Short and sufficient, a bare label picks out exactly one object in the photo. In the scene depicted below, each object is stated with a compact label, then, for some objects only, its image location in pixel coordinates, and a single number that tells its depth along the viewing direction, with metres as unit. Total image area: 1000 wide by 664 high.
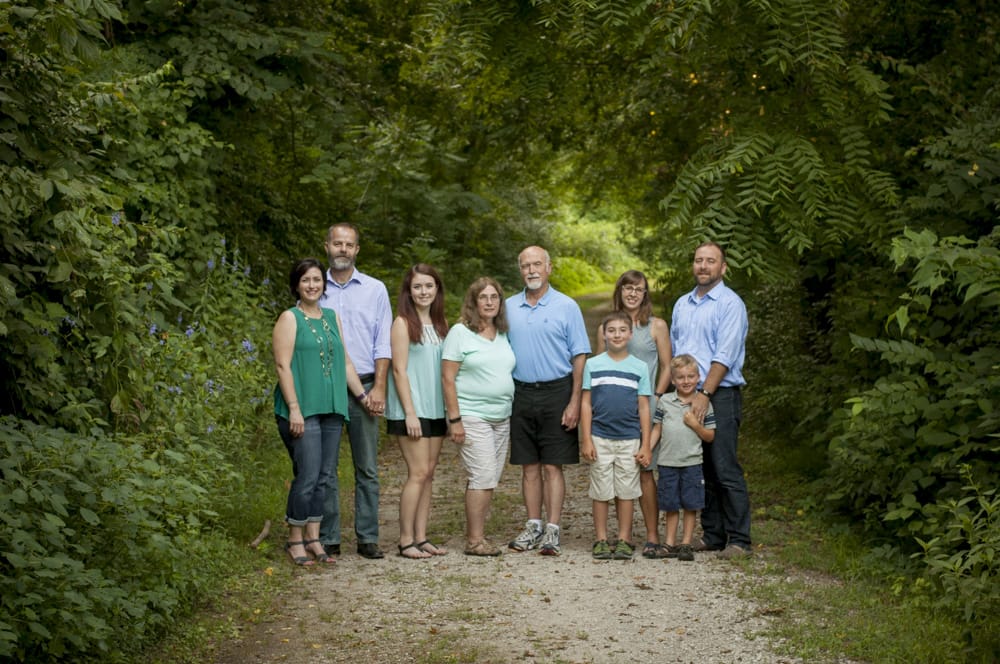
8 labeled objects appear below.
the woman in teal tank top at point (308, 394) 7.69
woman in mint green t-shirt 8.09
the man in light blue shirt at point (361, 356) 8.07
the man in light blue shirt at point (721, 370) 7.97
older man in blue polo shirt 8.20
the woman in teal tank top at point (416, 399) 8.08
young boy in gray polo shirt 8.00
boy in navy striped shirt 8.08
